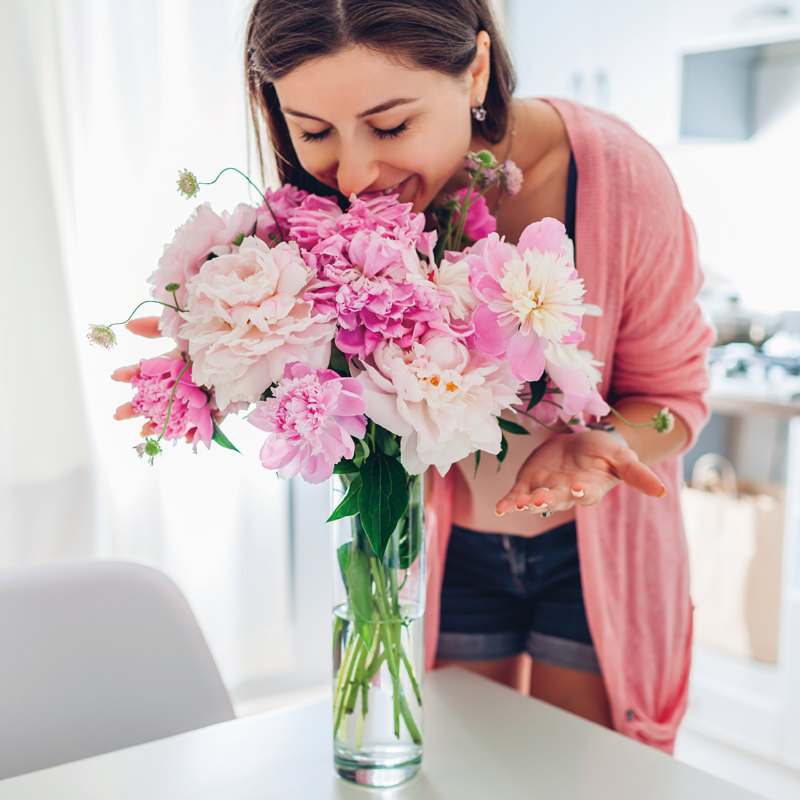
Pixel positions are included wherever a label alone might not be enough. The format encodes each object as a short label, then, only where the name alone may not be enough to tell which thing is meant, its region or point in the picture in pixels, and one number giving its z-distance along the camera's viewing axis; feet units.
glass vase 2.23
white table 2.38
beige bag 6.98
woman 2.35
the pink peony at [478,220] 2.45
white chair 2.82
